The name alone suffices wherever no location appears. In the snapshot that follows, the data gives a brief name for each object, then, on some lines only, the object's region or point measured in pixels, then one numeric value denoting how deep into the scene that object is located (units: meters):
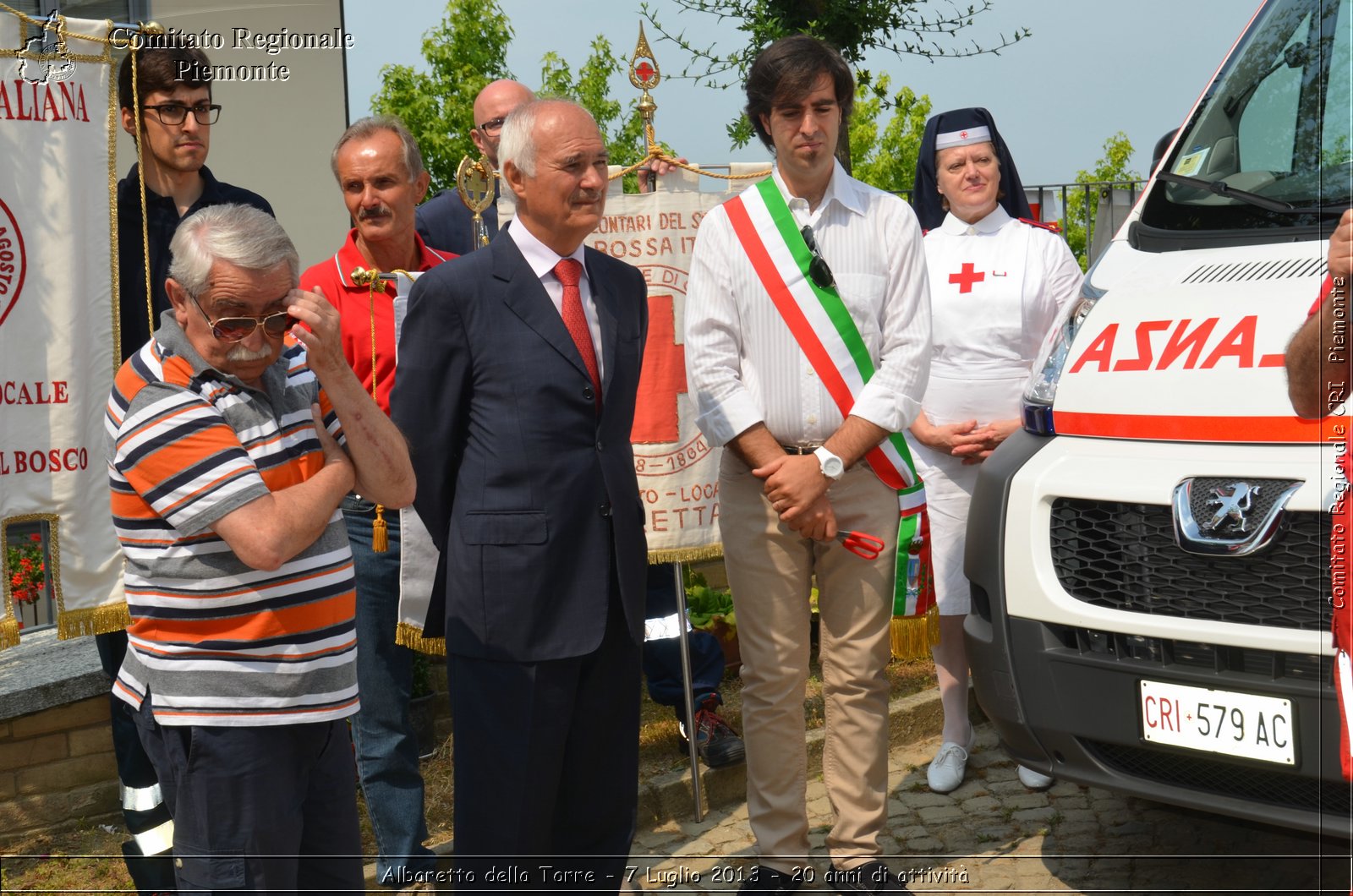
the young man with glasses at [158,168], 4.02
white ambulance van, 3.14
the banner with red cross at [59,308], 3.78
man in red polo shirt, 4.17
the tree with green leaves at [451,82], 15.77
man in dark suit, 3.36
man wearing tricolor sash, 4.08
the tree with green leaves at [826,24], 8.34
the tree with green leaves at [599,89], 18.06
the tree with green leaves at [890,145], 16.61
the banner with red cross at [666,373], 4.88
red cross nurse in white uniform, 4.89
